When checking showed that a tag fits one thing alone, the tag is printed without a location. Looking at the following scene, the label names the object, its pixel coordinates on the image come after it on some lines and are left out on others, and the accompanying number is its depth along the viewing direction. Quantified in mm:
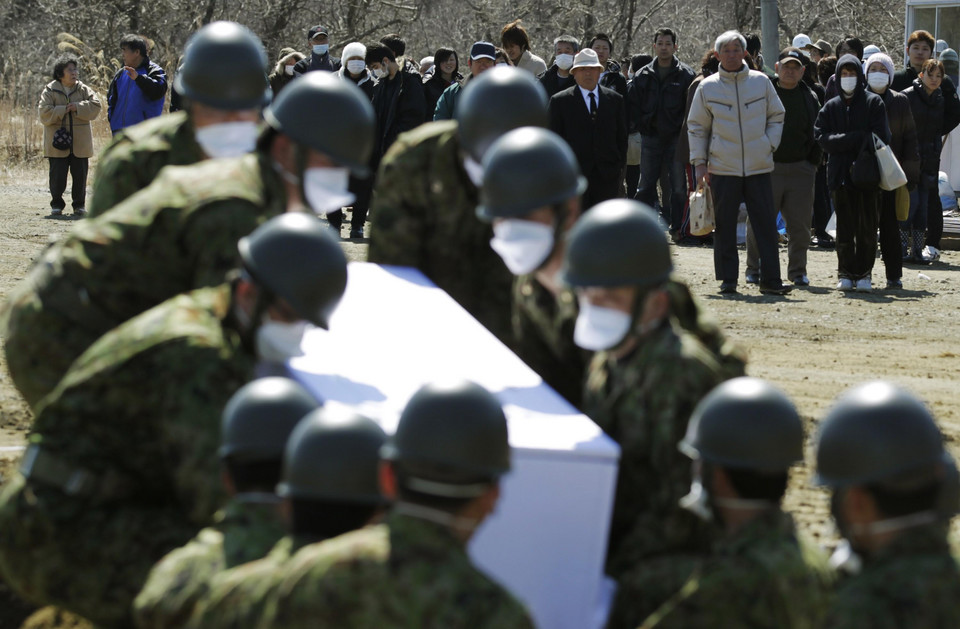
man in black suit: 24578
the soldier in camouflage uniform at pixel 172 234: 8914
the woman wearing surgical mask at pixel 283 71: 30422
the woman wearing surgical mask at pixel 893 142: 23906
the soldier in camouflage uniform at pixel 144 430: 7648
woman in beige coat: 32406
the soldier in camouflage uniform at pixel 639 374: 7820
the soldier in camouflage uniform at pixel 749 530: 6676
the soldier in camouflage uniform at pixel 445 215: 11156
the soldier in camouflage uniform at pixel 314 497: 6359
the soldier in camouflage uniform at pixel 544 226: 9250
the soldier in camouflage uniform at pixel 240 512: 6836
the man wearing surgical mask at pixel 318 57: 31469
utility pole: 36344
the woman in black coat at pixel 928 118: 27062
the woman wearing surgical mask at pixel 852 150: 23203
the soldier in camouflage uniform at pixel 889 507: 6152
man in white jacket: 22453
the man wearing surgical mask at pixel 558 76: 27984
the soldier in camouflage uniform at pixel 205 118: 10461
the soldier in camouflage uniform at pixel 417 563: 5875
